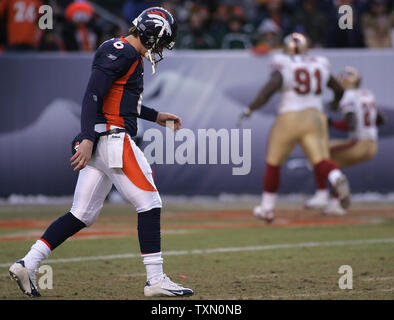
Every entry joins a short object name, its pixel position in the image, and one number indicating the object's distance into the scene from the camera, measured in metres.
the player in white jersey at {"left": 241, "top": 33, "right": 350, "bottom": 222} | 19.70
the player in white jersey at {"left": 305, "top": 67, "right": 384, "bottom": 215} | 22.53
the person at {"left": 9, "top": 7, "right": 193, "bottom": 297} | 10.47
